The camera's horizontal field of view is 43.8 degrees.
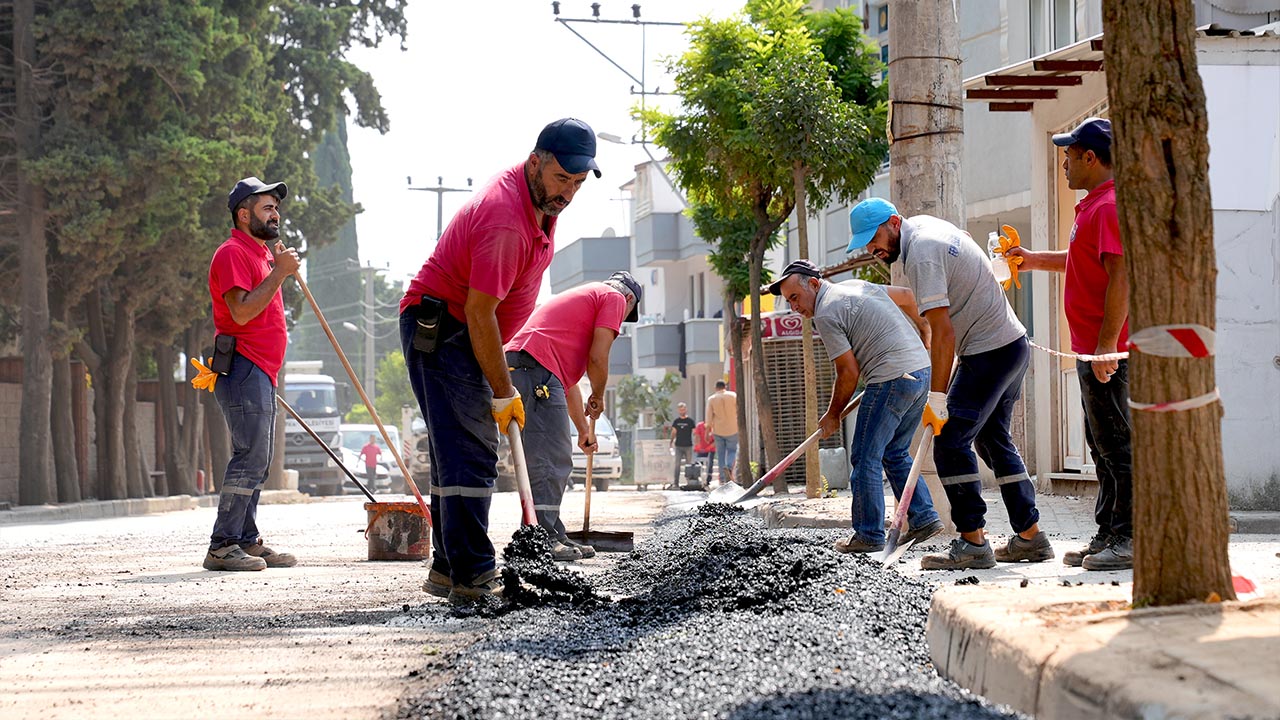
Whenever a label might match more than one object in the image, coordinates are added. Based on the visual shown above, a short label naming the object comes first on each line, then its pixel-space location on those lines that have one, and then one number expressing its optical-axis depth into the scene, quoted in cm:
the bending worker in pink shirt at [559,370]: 873
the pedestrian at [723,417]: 2547
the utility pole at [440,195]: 6391
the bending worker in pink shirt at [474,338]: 573
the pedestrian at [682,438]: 3161
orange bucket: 879
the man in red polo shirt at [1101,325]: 628
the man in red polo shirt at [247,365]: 814
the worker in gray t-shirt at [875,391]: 776
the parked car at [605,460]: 3250
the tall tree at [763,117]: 1720
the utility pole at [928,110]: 884
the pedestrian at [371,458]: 3753
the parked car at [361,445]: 3900
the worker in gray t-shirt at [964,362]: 667
